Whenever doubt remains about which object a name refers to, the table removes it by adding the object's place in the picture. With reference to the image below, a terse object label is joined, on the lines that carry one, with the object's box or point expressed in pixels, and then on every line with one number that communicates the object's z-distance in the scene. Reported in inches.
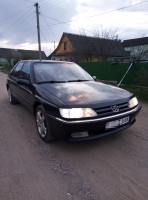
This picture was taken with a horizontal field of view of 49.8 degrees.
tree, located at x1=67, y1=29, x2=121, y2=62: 749.9
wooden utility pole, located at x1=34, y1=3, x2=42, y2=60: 754.7
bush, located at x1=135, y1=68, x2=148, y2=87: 269.5
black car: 97.0
